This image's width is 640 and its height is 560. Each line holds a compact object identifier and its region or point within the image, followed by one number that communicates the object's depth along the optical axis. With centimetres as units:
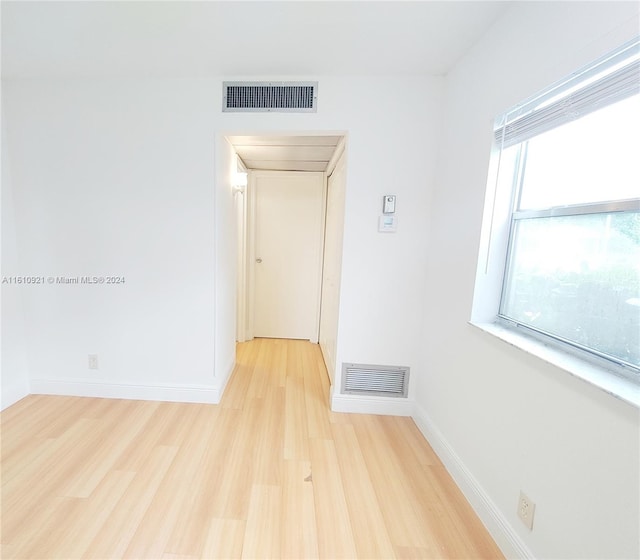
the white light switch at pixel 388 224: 179
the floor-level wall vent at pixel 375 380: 193
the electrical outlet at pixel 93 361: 198
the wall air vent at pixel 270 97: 172
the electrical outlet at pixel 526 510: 97
